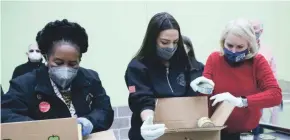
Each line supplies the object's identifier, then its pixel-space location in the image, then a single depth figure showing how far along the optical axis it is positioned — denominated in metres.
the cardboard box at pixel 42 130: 1.02
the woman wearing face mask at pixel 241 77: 1.41
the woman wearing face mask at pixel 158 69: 1.43
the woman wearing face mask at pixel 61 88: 1.26
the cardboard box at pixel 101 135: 1.17
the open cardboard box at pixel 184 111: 1.33
